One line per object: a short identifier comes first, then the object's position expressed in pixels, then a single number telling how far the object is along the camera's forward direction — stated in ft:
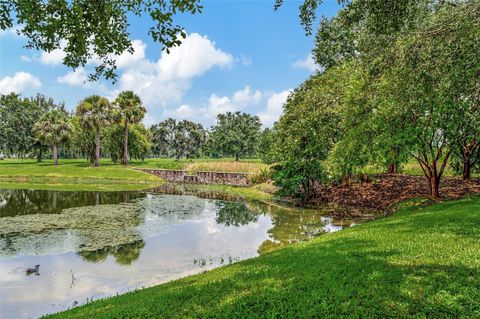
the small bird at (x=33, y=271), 41.24
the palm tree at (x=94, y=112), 201.89
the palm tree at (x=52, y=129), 213.25
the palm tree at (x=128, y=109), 212.50
